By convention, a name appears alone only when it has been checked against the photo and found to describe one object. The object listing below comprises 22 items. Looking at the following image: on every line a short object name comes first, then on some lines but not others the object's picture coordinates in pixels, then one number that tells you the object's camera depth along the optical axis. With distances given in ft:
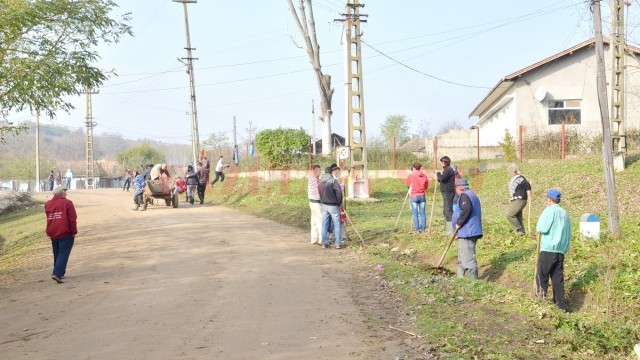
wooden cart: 81.92
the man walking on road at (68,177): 169.23
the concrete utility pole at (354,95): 78.12
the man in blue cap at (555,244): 31.07
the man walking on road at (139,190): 83.97
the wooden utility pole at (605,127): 39.45
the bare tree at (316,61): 119.65
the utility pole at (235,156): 133.61
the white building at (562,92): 106.22
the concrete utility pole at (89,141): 202.08
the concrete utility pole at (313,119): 235.22
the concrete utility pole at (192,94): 130.72
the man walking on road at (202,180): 92.45
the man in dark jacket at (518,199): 44.91
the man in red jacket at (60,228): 39.04
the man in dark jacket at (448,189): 48.83
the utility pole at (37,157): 208.44
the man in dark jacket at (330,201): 49.01
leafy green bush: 107.76
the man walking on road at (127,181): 148.52
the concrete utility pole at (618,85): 70.06
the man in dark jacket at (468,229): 35.94
